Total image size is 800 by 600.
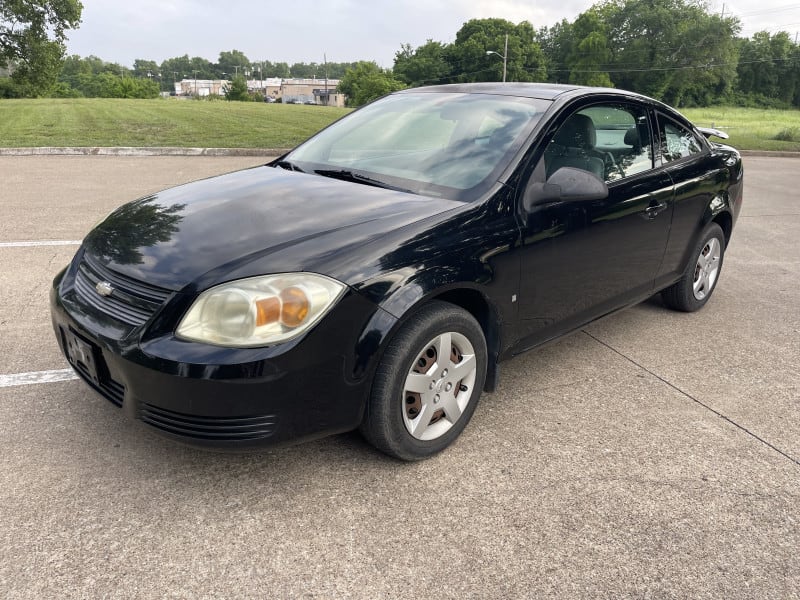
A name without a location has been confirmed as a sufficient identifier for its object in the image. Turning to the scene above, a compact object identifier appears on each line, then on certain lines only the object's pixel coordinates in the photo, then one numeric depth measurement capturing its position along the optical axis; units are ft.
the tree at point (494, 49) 272.31
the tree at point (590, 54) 280.72
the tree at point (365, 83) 273.54
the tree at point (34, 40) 147.03
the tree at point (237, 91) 247.91
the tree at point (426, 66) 299.99
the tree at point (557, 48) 311.06
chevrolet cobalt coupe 7.09
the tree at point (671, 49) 251.80
